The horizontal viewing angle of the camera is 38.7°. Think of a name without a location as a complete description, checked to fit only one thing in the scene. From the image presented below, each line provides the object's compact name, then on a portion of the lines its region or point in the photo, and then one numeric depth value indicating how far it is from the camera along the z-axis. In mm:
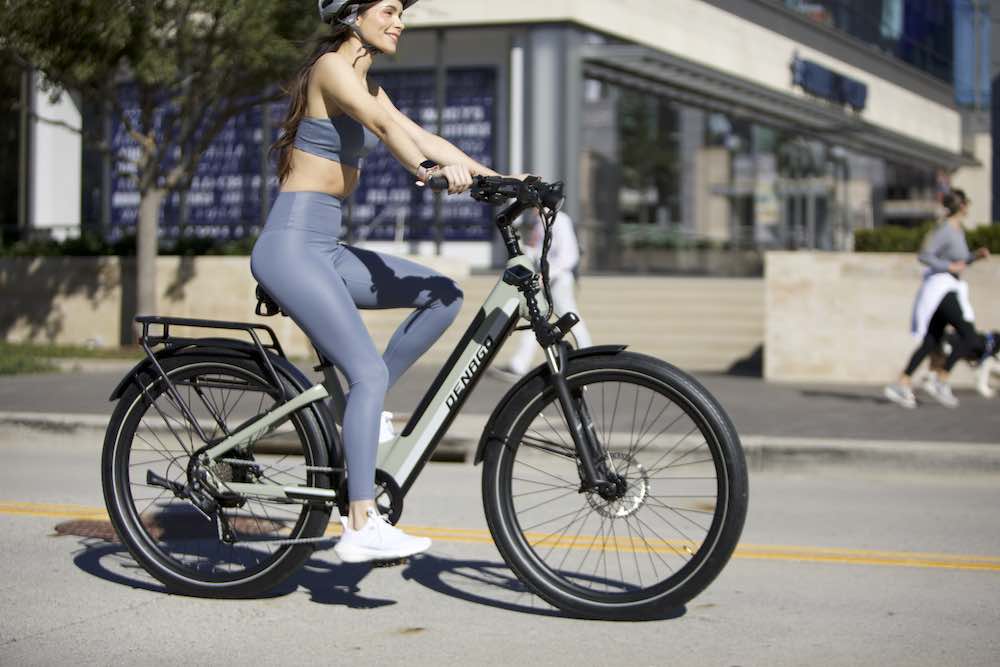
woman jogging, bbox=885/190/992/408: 12195
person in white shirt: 13391
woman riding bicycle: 4336
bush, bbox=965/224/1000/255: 15023
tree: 14344
